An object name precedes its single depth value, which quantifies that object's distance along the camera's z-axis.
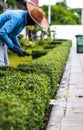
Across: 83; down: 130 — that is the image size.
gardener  5.08
